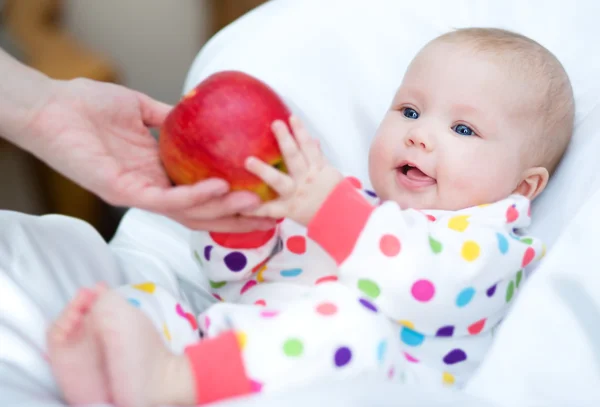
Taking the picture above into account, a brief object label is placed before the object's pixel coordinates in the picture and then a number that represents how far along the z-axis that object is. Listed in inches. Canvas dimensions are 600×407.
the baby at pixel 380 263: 30.4
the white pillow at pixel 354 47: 39.4
